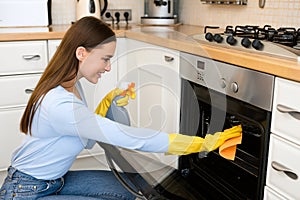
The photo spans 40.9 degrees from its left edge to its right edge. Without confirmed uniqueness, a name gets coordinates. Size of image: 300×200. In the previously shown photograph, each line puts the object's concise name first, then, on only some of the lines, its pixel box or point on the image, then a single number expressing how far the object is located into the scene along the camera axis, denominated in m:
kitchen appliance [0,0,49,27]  2.38
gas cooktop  1.31
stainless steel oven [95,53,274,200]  1.30
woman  1.16
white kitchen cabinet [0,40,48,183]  2.08
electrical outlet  2.83
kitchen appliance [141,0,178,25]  2.62
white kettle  2.49
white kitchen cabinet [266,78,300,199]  1.14
